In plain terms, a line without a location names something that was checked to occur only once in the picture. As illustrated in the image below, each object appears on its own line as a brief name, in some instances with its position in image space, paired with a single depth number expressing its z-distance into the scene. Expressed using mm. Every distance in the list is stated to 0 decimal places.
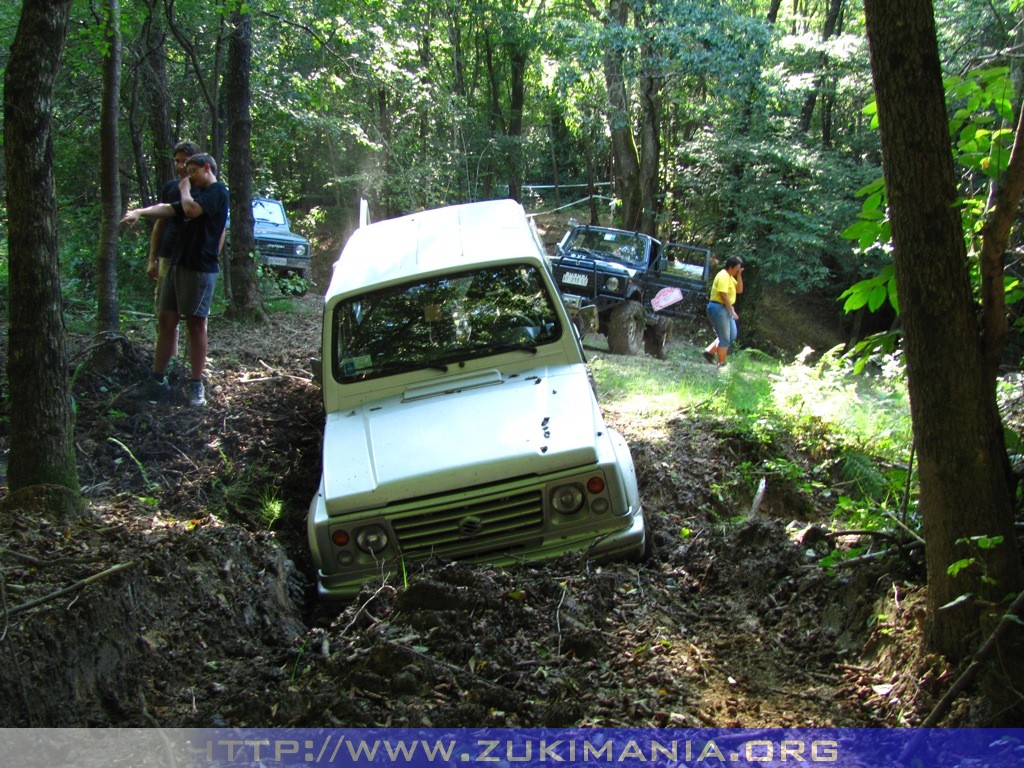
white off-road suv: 4320
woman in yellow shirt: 12547
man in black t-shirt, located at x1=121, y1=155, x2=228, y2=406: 6863
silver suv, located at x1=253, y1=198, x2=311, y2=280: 18141
